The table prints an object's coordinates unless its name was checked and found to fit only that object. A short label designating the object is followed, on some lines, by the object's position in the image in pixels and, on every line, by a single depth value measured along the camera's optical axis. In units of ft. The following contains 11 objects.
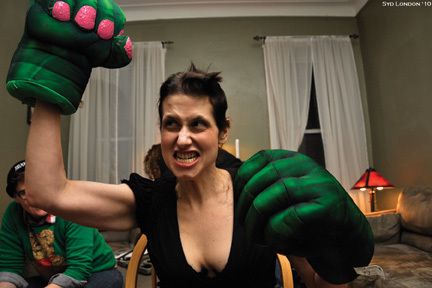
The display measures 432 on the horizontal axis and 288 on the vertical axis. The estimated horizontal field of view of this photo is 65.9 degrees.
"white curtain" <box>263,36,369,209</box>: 13.80
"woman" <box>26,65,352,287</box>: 2.82
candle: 12.83
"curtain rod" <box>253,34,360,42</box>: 14.52
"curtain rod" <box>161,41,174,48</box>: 14.40
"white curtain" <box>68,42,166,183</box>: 13.53
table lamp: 11.19
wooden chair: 3.27
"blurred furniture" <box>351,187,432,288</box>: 6.18
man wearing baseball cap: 4.64
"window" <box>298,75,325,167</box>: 14.52
